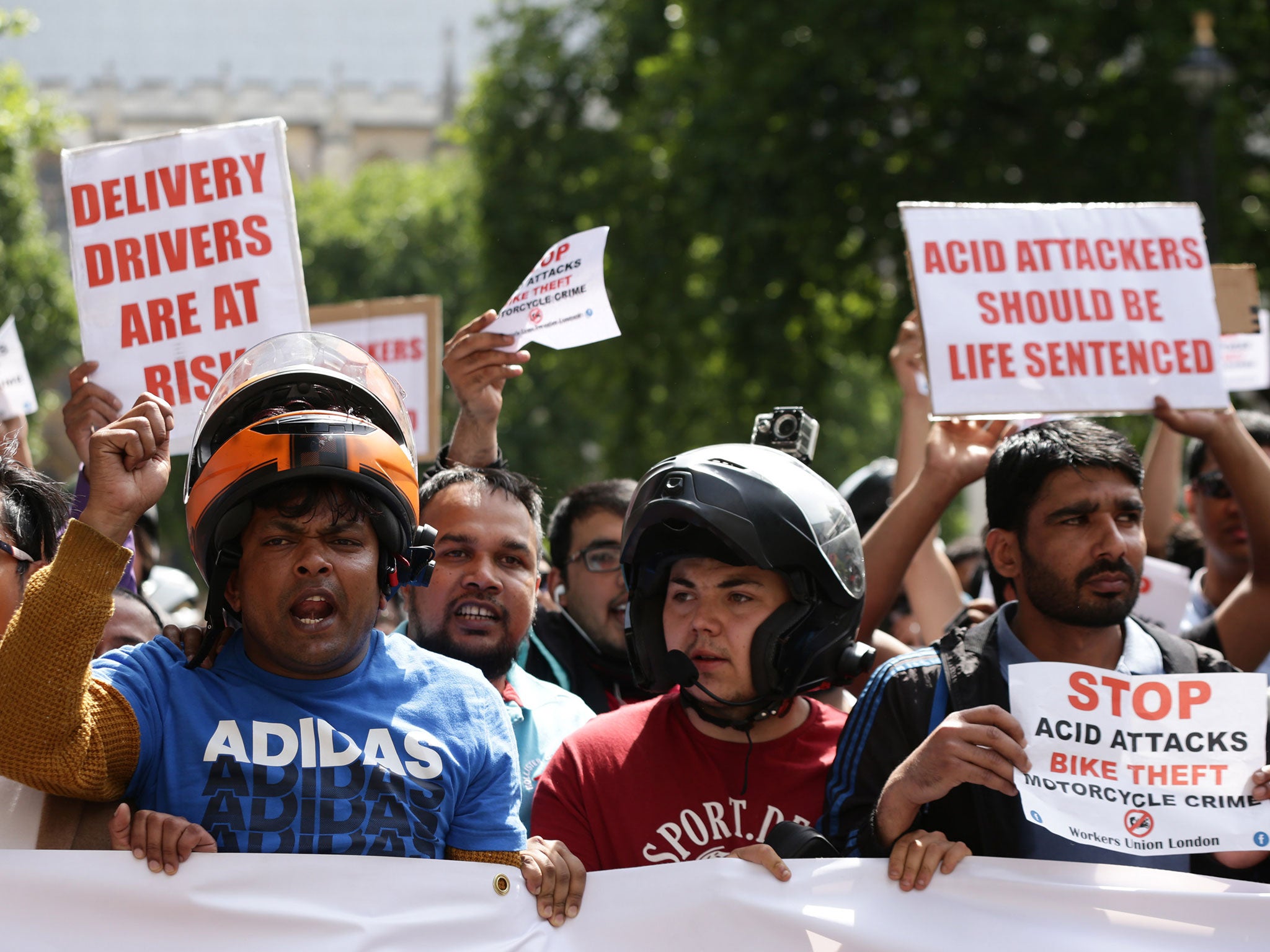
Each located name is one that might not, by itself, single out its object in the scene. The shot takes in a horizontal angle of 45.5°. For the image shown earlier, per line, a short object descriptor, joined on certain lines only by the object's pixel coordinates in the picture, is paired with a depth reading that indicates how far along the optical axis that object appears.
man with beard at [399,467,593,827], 3.89
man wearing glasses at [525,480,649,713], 4.78
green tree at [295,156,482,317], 35.00
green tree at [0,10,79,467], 18.44
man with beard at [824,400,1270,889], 2.86
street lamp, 11.02
